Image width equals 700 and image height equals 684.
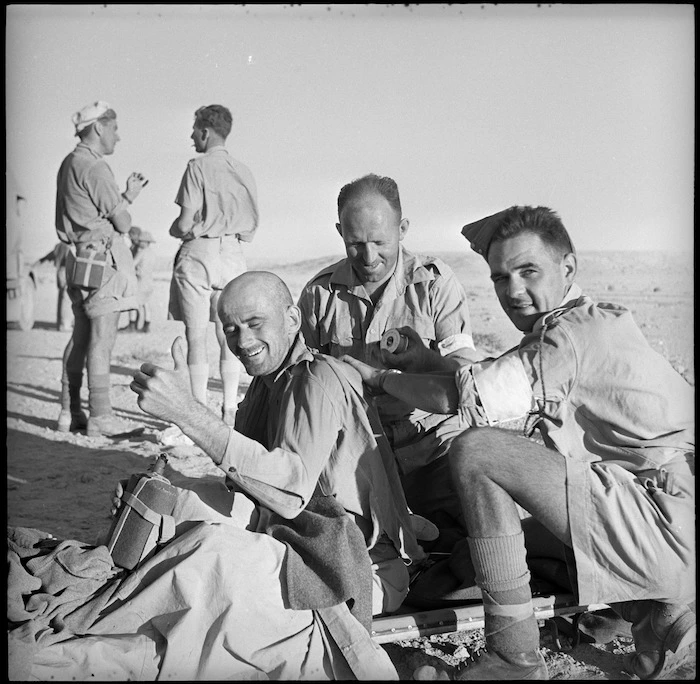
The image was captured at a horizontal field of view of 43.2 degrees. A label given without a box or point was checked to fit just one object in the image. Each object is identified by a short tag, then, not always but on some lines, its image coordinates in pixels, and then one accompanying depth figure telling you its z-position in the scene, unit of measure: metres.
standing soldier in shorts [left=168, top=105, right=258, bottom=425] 7.74
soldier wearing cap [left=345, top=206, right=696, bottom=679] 3.02
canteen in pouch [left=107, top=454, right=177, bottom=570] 3.07
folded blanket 2.97
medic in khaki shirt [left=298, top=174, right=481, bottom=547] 4.05
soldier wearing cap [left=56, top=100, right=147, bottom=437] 7.52
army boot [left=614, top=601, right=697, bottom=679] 3.14
